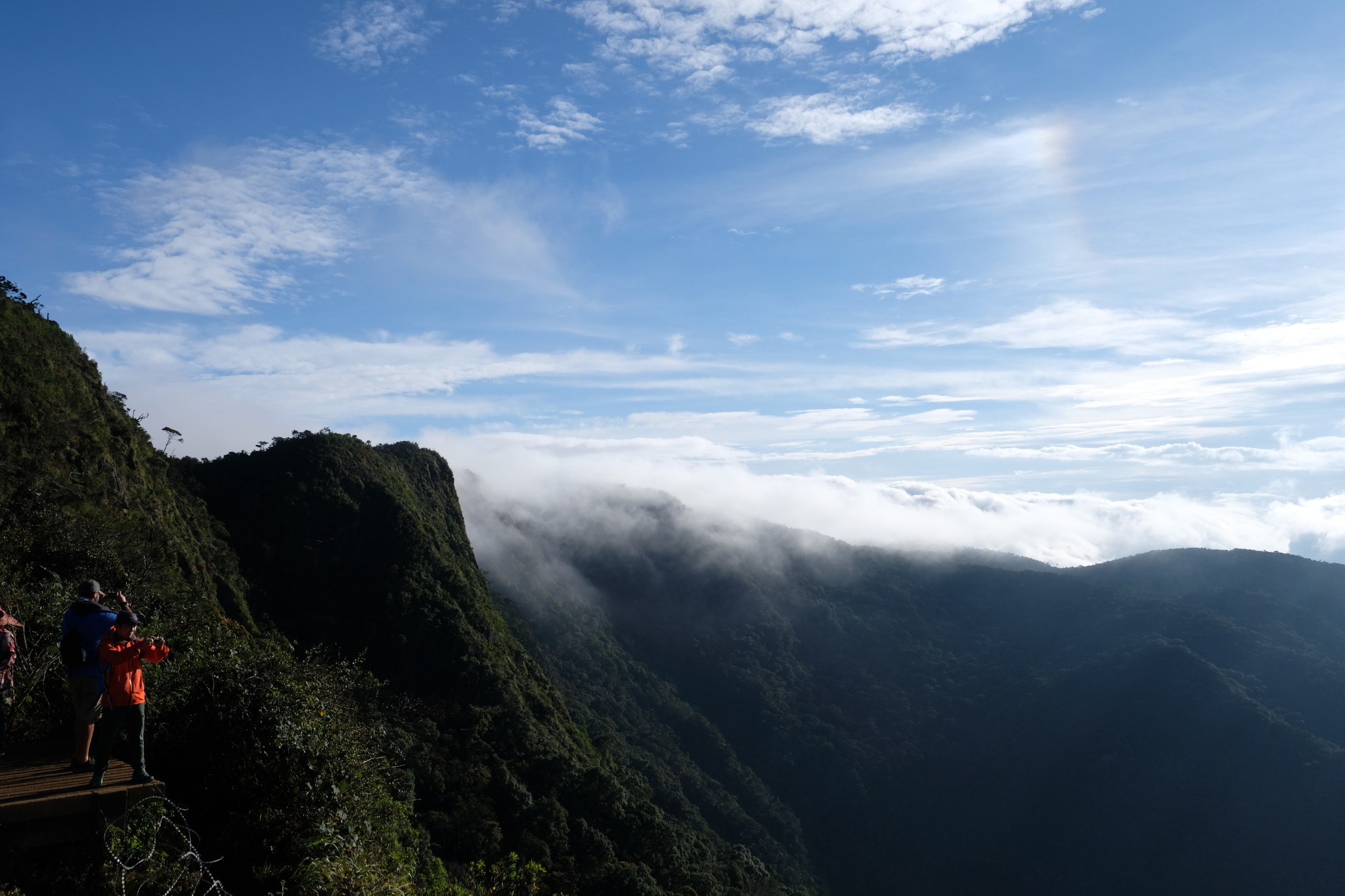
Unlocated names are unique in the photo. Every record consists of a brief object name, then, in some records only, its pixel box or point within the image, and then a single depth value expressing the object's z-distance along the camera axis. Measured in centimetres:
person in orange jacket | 839
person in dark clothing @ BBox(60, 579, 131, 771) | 848
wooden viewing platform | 765
